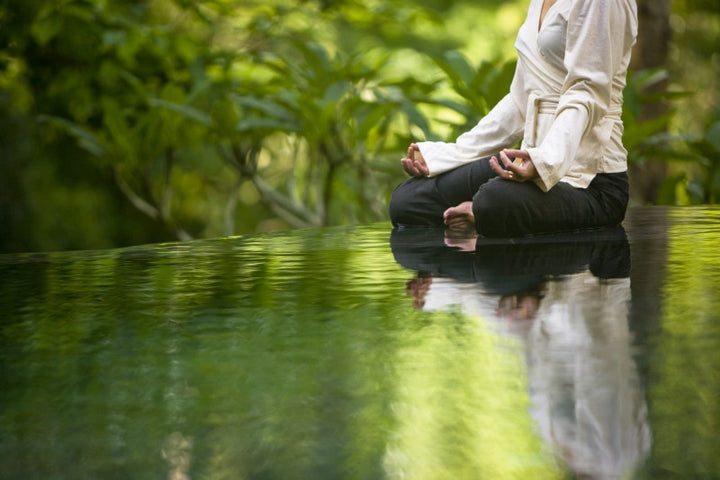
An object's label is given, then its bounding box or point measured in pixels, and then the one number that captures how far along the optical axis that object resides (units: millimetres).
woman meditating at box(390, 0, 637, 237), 6490
